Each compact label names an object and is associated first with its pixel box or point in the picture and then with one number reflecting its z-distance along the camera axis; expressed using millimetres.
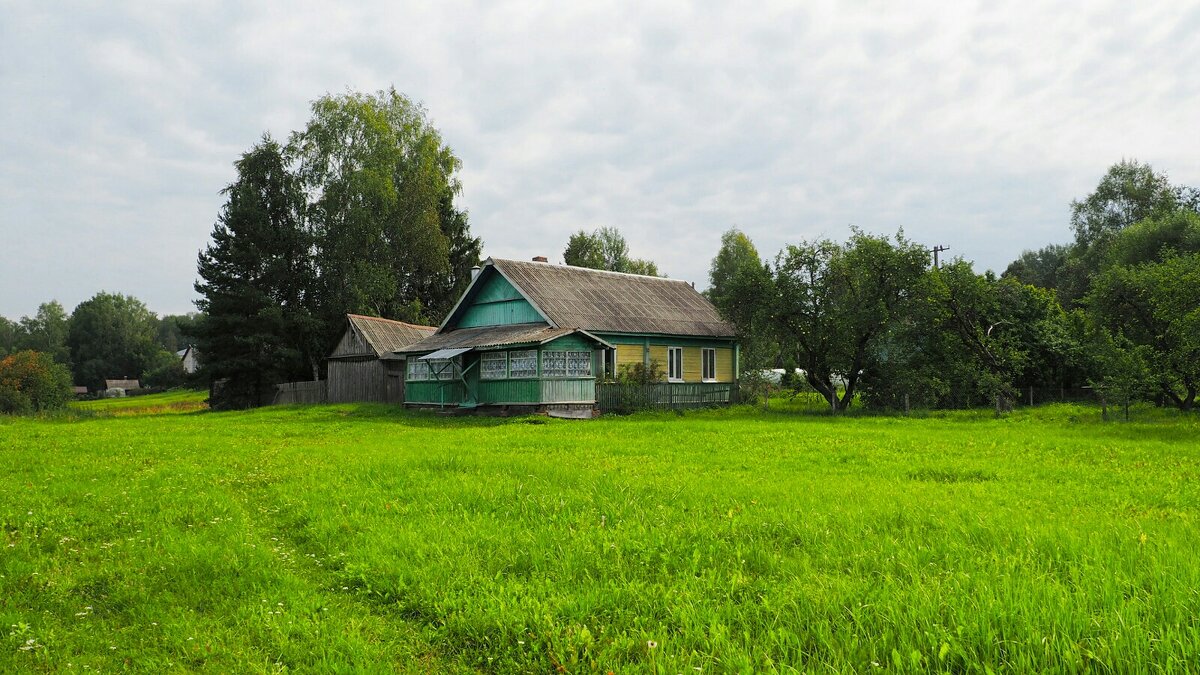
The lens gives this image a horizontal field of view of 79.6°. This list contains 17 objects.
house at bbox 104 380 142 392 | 88375
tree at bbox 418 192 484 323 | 49188
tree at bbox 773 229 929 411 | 25531
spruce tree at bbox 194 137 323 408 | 40344
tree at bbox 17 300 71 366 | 89450
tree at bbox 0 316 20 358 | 109444
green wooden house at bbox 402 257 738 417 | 26234
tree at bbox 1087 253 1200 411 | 19531
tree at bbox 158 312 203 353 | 139625
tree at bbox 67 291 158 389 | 89062
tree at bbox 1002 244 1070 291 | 57281
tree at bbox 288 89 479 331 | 41500
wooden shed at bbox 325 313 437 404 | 34812
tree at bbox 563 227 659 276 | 66731
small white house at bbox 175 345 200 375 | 103688
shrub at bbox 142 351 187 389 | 80838
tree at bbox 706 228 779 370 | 27203
